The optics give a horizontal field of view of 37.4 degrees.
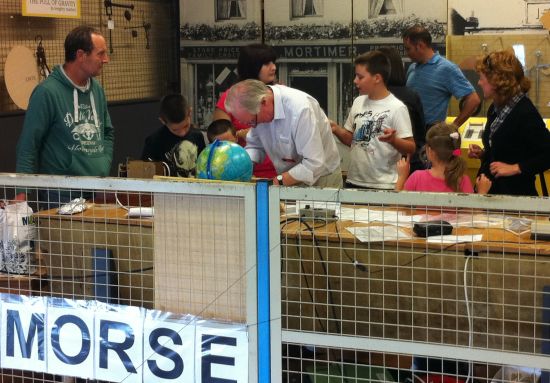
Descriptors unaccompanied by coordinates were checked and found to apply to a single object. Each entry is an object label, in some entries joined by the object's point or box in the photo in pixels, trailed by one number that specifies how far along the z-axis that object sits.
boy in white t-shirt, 4.04
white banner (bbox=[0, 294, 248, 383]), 2.43
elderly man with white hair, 3.57
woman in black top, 3.70
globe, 2.92
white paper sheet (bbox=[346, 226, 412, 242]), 2.53
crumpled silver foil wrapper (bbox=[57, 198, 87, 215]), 2.98
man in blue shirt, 5.30
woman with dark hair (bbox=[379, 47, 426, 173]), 4.55
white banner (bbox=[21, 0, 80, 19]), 5.59
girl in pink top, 3.57
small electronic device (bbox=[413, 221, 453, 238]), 2.50
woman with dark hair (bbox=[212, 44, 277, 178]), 4.62
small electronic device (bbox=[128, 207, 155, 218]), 2.89
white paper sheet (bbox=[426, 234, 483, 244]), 2.45
